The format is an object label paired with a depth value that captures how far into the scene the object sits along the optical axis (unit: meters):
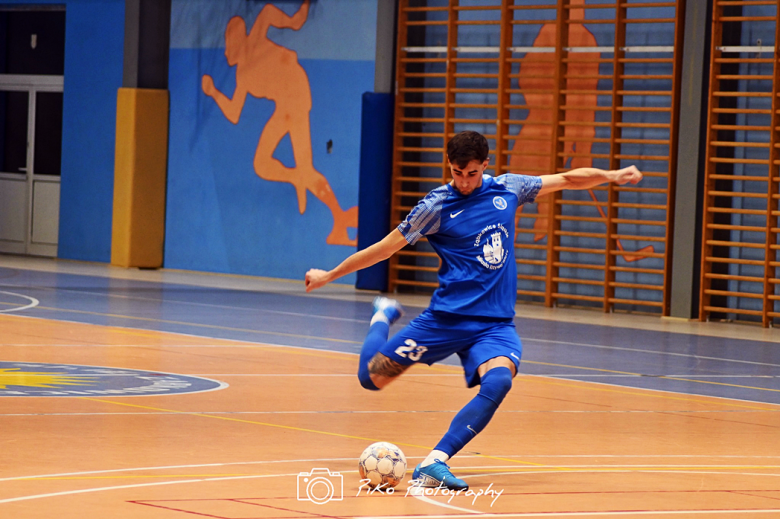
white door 34.62
